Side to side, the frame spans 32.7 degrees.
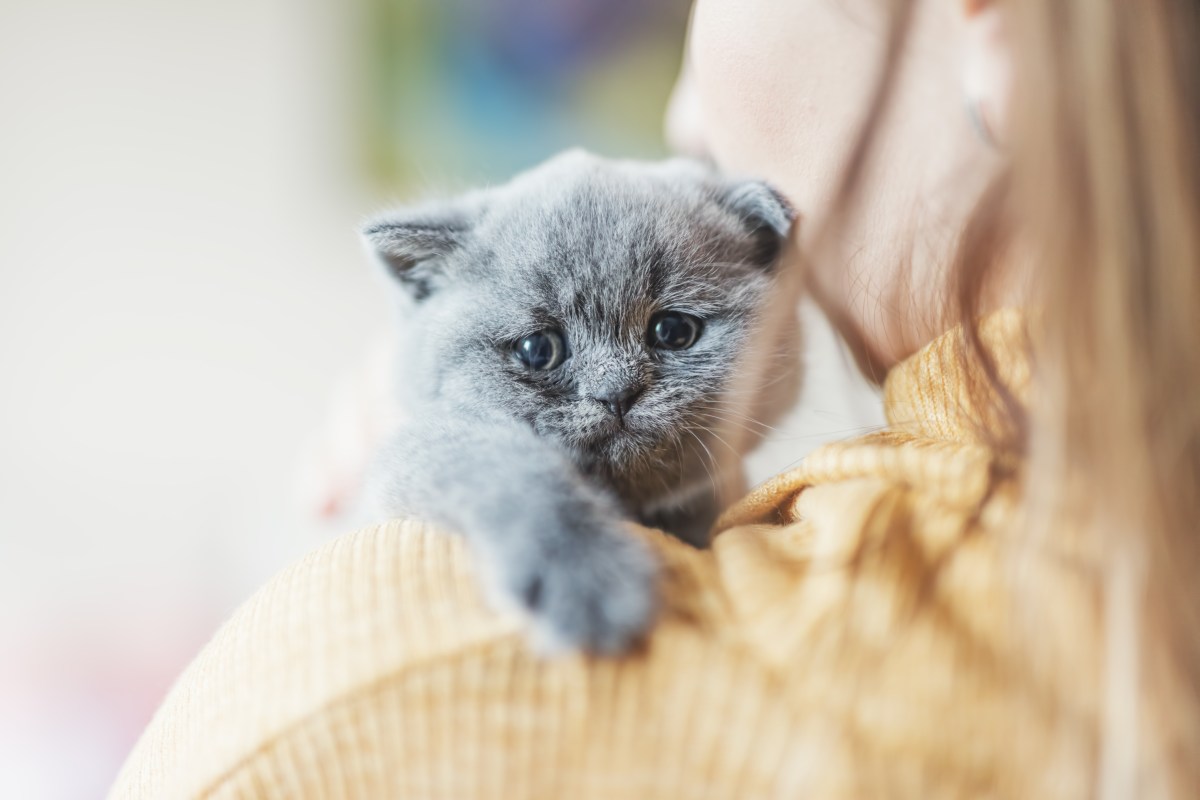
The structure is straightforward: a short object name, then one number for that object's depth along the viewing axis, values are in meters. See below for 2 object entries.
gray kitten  0.34
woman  0.28
